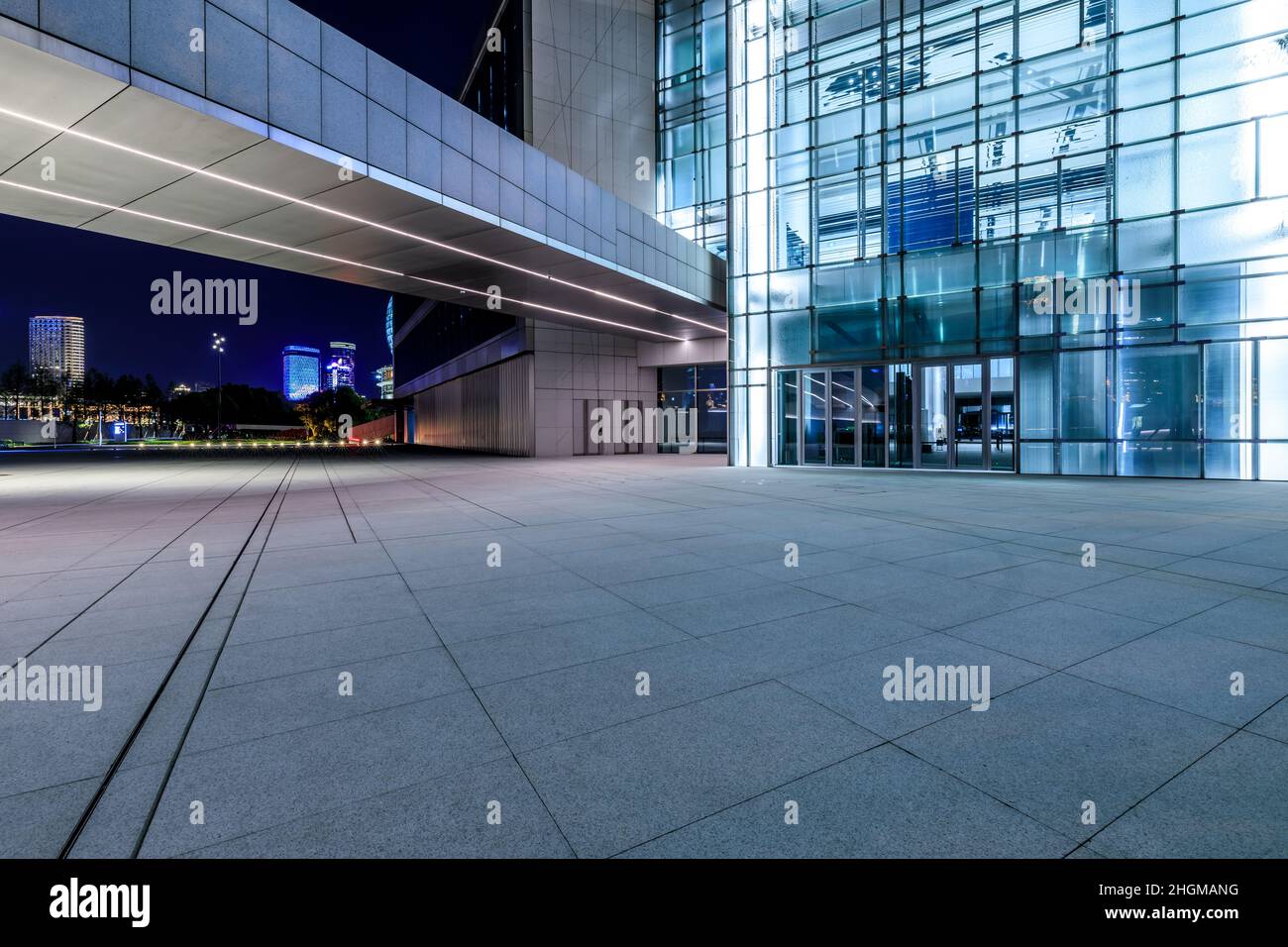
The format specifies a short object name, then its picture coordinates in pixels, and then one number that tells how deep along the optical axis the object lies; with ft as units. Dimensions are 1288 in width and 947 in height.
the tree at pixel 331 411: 435.12
